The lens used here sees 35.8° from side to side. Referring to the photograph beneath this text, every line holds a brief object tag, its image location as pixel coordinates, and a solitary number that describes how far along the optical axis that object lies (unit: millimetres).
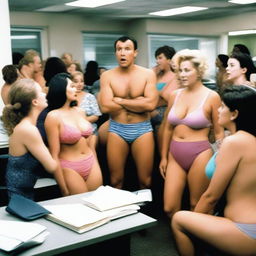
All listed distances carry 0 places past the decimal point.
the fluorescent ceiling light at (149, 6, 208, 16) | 8917
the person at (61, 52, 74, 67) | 5426
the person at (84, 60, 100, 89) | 5754
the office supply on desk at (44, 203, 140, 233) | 1779
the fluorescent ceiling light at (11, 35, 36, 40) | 9079
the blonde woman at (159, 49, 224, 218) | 2887
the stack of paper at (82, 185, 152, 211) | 1979
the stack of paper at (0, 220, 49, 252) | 1566
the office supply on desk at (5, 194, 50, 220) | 1878
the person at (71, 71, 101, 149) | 3525
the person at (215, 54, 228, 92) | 4975
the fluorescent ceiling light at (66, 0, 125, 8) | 7621
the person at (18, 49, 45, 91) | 4840
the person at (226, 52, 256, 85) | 3656
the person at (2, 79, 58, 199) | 2363
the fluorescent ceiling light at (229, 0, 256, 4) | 8209
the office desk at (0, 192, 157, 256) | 1627
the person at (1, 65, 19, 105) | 4258
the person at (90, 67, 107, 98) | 5301
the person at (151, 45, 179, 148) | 3927
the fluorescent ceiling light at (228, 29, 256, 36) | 11214
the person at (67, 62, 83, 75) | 4895
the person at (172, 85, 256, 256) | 1950
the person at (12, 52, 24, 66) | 5973
